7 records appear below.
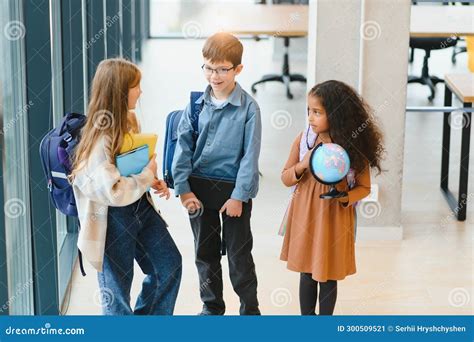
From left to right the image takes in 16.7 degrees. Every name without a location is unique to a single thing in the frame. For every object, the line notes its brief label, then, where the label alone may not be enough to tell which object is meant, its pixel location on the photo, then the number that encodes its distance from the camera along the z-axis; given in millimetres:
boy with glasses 6463
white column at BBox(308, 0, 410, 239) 8693
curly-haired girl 6433
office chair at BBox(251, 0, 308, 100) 15119
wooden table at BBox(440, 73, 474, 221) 9788
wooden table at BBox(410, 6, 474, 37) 11740
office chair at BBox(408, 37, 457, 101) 14284
